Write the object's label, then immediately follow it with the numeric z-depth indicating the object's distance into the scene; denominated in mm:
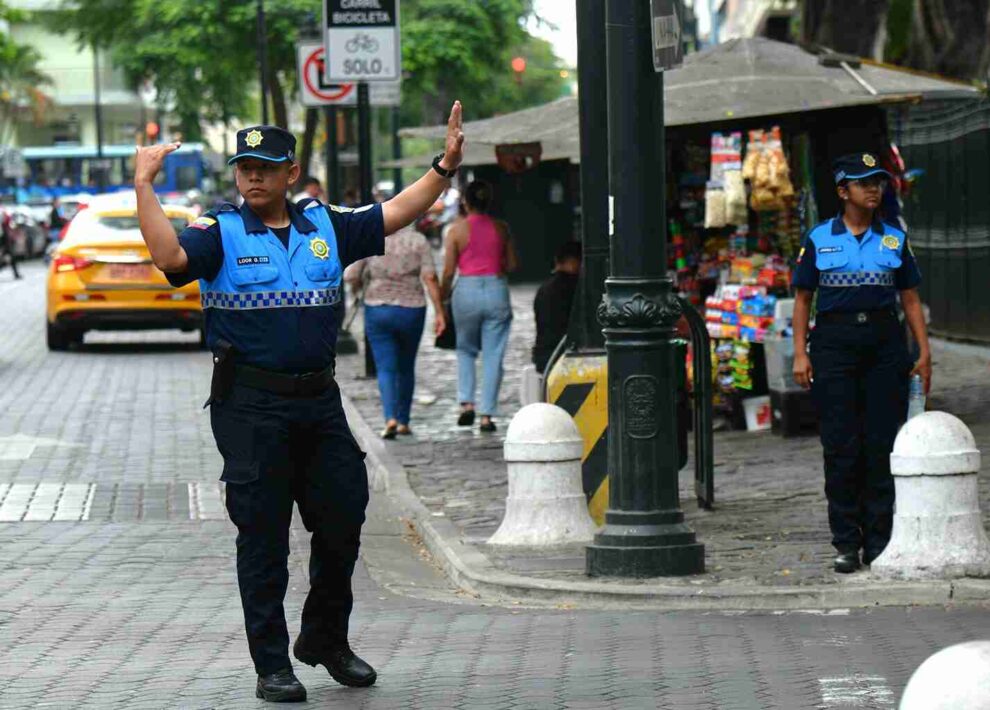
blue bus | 75188
